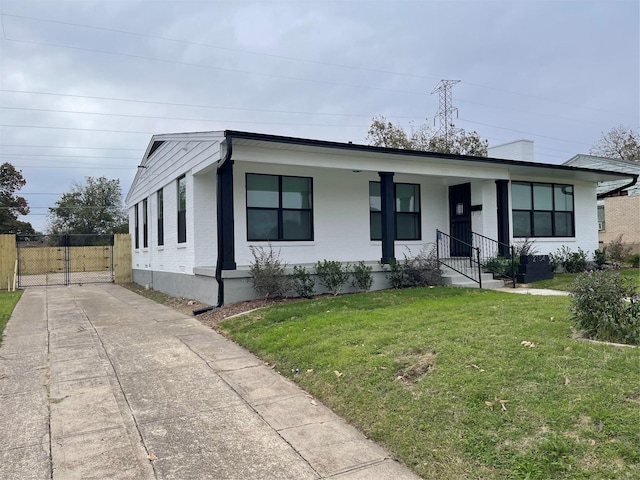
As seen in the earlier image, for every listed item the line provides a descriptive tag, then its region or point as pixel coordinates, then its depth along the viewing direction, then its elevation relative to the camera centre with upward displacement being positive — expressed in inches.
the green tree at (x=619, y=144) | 1535.4 +311.0
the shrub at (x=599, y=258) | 603.2 -28.4
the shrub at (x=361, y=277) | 423.5 -33.6
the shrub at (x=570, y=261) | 568.4 -30.0
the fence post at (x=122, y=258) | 839.7 -25.3
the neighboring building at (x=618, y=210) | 911.0 +54.2
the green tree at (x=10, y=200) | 1657.2 +167.9
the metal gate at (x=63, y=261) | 1055.6 -37.3
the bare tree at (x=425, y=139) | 1368.1 +299.5
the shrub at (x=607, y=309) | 192.9 -31.0
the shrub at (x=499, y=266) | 484.4 -29.5
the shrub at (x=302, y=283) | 397.4 -35.7
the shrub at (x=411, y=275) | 441.4 -33.8
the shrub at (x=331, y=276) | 409.7 -30.9
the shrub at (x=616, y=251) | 606.5 -20.1
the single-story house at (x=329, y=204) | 406.3 +40.3
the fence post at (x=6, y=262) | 699.4 -23.8
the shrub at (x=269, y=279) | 380.2 -30.3
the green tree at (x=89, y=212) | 2005.4 +143.0
